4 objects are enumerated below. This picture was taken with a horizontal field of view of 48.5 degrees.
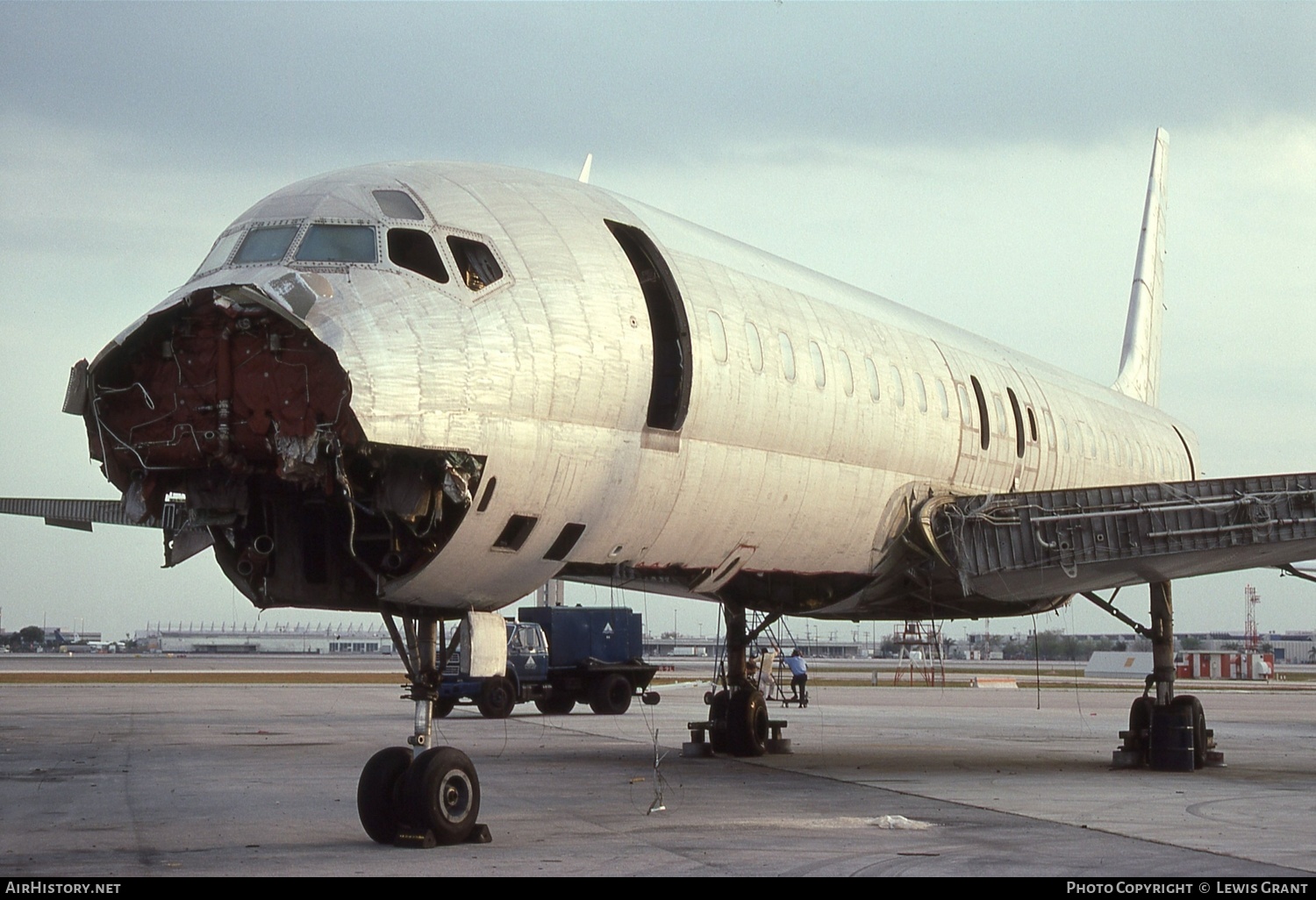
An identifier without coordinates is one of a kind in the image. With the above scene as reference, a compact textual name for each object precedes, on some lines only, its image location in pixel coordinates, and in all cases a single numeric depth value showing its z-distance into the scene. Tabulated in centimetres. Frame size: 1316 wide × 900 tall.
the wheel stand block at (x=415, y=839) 1122
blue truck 3406
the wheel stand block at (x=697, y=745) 2134
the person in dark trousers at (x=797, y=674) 3959
